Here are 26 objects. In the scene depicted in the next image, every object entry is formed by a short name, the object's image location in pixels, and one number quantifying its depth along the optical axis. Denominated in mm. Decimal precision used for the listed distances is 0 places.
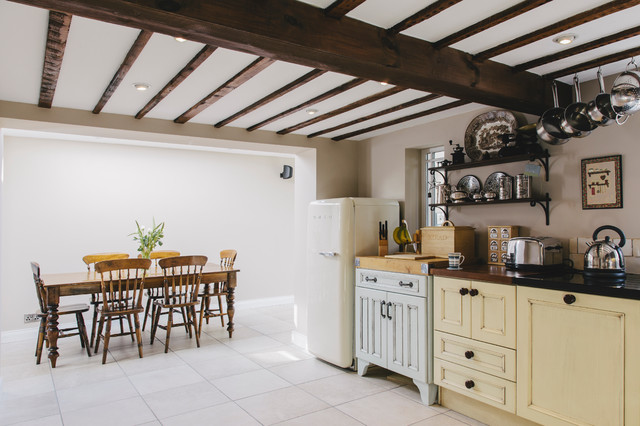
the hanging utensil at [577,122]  2730
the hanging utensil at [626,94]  2402
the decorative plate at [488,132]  3533
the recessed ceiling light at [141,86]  3154
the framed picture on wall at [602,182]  2926
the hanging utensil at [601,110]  2562
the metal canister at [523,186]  3303
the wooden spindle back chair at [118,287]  4262
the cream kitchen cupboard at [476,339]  2770
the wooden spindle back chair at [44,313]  4270
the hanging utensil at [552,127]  2893
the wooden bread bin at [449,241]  3615
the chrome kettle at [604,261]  2547
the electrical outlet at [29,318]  5355
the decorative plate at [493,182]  3614
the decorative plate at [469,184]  3811
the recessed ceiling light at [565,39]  2375
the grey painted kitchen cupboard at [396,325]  3303
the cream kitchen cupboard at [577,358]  2232
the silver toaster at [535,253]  2973
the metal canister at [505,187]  3473
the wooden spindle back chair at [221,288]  5335
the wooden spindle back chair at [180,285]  4666
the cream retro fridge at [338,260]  4066
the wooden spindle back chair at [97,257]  4982
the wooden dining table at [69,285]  4159
